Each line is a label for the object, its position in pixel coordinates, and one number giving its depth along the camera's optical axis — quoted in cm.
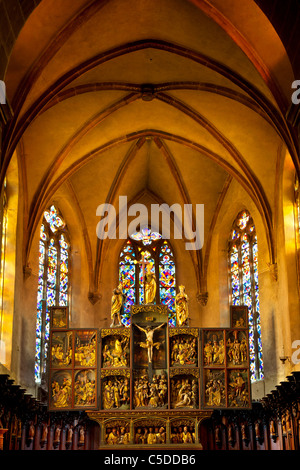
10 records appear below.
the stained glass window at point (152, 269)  2908
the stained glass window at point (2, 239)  2125
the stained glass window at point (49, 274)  2500
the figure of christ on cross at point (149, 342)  2173
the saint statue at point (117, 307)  2248
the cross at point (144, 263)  2325
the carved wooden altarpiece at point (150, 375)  2089
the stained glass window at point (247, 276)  2505
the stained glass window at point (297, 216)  2208
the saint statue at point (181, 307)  2244
